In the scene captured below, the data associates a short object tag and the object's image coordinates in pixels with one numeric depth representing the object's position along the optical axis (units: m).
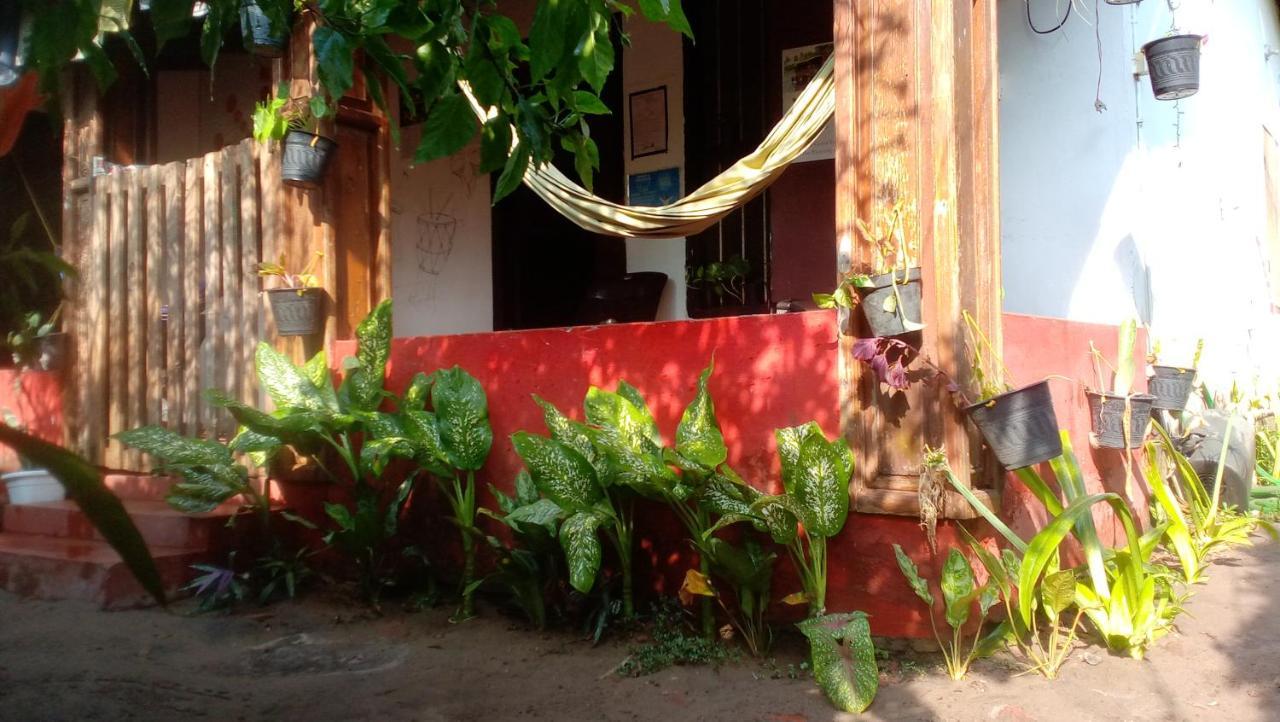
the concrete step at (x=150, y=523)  4.71
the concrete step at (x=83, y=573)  4.39
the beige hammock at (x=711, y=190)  3.99
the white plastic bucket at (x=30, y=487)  5.20
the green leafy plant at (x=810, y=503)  3.41
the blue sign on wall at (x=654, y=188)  6.38
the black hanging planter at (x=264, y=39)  4.73
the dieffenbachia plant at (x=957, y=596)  3.28
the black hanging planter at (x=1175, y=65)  5.11
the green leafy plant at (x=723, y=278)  6.12
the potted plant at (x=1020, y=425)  3.27
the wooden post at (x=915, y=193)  3.46
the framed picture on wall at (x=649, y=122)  6.41
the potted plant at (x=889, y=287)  3.41
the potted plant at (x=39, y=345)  5.92
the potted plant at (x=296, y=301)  4.89
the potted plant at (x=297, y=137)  4.81
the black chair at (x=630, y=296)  6.22
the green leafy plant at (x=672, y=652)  3.63
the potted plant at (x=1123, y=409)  4.12
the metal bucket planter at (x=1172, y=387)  4.97
